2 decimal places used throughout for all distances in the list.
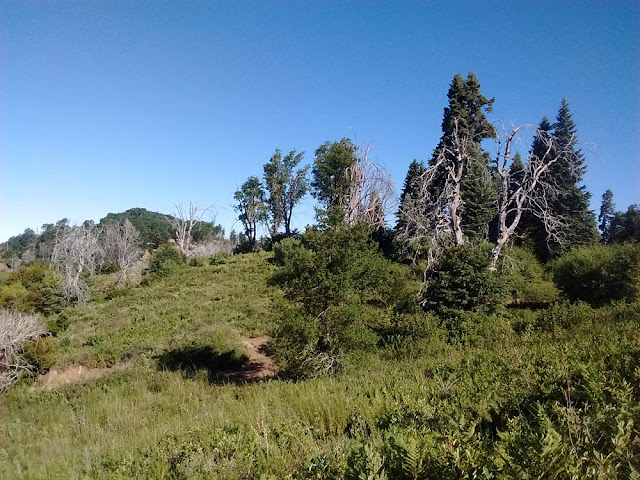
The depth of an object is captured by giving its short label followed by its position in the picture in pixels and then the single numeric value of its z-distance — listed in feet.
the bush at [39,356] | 46.70
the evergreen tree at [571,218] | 92.12
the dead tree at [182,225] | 172.95
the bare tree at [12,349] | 43.32
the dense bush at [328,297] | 28.68
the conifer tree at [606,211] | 166.30
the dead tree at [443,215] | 48.79
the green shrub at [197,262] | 126.11
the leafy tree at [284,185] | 165.17
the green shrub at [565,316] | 32.27
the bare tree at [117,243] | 158.96
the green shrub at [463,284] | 39.86
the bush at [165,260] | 114.25
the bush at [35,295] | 77.61
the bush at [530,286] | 61.41
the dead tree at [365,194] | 114.83
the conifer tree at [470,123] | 86.94
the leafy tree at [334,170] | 123.03
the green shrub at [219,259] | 124.19
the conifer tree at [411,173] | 115.75
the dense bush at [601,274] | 48.85
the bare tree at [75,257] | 86.69
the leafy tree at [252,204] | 168.55
